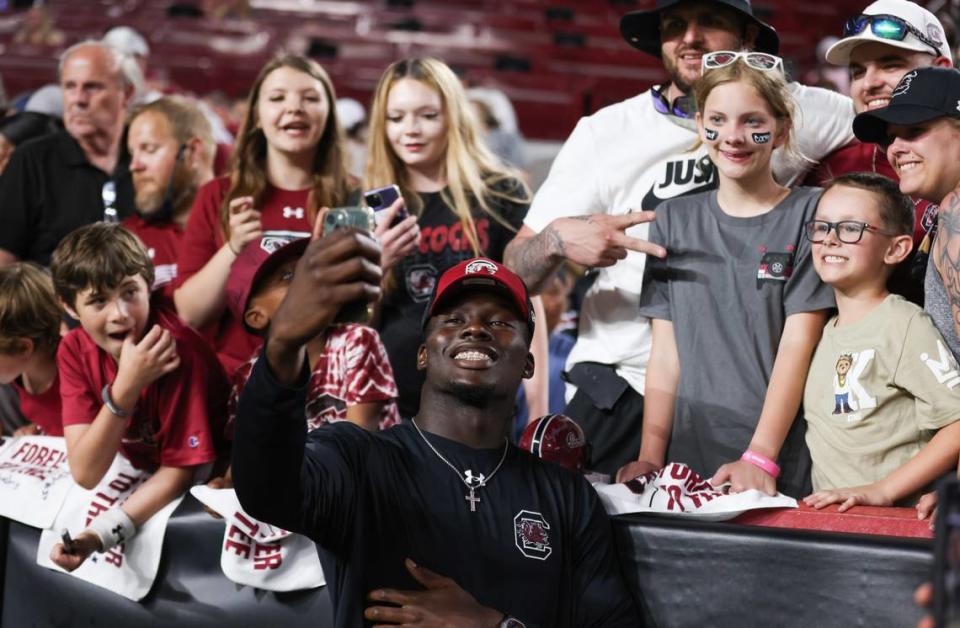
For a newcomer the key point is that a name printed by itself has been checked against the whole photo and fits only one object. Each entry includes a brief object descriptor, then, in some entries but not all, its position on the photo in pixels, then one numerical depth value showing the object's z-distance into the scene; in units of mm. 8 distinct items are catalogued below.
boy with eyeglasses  2758
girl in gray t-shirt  3070
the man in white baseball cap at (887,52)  3246
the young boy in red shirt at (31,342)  3879
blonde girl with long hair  4016
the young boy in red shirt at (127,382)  3361
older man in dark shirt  4738
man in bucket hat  3447
